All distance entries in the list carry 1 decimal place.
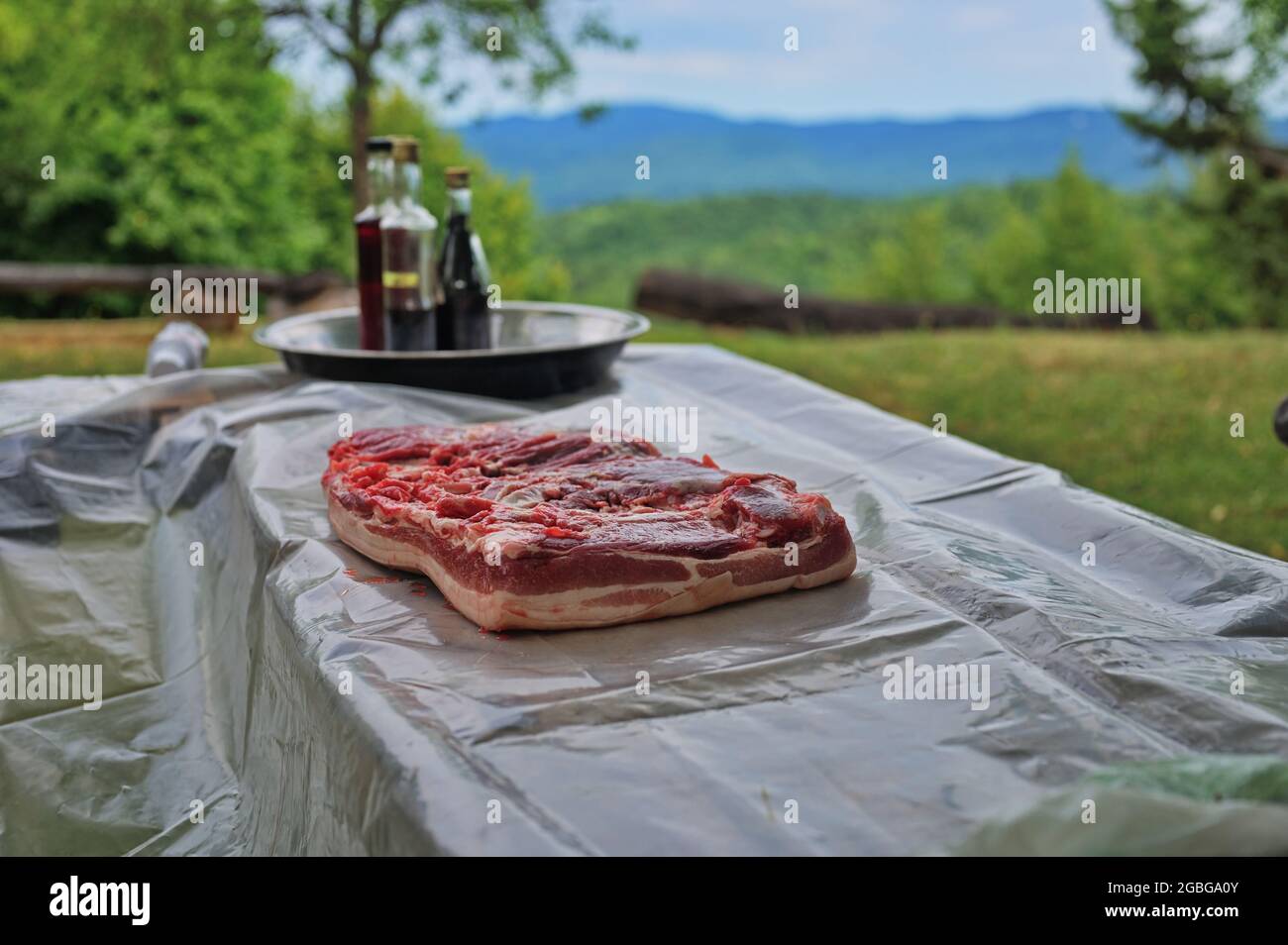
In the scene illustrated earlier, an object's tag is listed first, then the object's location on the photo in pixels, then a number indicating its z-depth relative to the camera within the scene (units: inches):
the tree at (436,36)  425.1
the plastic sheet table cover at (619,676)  45.0
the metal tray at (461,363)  110.3
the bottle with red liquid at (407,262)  116.3
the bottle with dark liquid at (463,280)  123.1
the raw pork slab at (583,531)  60.7
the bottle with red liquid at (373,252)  117.3
